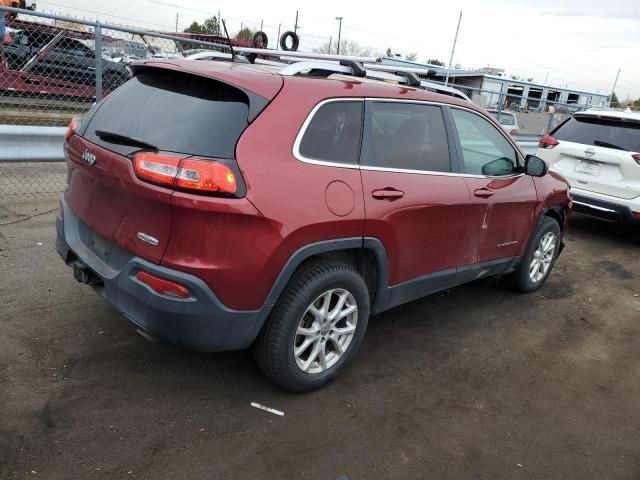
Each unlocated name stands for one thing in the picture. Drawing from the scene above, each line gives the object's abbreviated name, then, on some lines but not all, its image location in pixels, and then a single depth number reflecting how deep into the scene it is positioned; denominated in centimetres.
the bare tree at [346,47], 6828
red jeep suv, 255
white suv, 664
